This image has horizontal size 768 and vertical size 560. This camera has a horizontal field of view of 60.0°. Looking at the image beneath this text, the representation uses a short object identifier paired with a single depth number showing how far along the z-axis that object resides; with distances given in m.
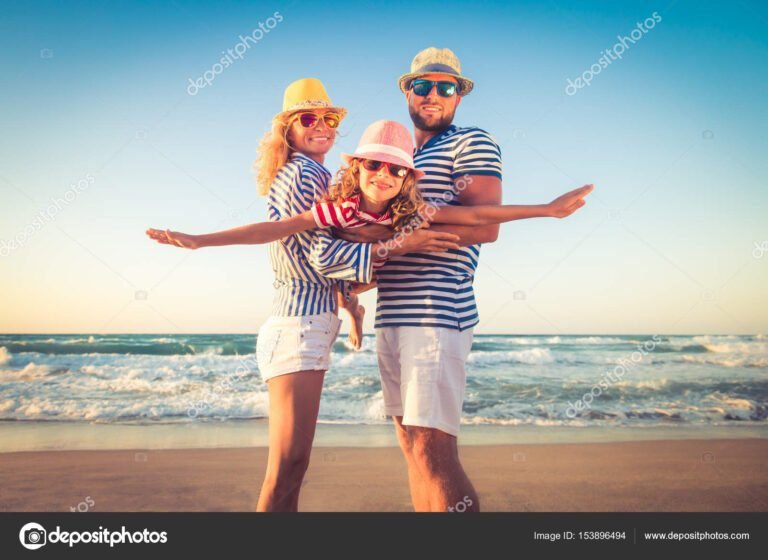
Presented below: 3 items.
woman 2.78
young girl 2.77
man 2.76
